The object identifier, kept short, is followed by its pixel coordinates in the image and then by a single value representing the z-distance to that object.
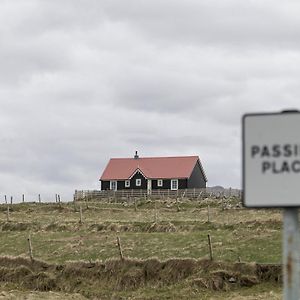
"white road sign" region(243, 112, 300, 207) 6.90
